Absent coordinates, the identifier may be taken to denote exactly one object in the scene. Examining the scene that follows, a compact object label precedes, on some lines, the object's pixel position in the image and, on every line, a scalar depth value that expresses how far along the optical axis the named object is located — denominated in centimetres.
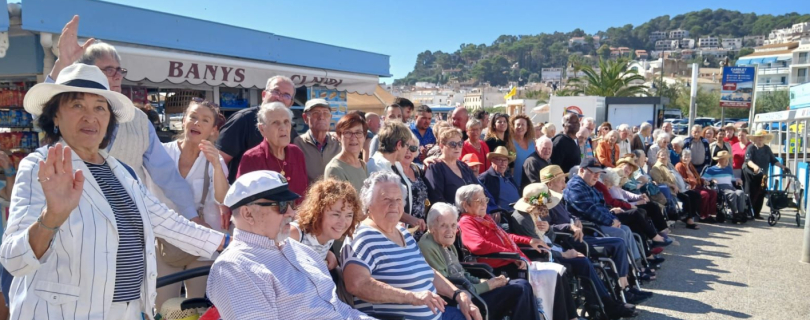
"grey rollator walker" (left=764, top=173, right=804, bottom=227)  921
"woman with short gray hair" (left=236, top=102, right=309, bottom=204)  334
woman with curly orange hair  285
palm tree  3144
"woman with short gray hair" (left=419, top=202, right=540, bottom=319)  372
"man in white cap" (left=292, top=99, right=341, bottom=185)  422
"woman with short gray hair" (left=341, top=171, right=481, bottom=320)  297
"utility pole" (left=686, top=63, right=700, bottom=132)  1629
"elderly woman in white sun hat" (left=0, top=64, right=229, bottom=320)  162
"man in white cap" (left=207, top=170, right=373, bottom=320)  219
